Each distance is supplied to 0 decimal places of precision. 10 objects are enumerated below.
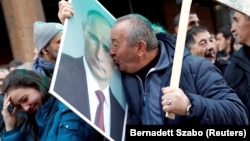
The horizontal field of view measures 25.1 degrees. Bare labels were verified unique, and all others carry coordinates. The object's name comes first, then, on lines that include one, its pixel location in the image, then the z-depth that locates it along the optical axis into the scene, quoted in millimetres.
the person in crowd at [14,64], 5818
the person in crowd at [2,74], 4672
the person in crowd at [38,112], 2631
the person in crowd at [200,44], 4430
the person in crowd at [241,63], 3148
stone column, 7570
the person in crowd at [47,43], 3471
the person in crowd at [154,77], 2439
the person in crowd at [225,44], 5826
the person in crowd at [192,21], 4898
